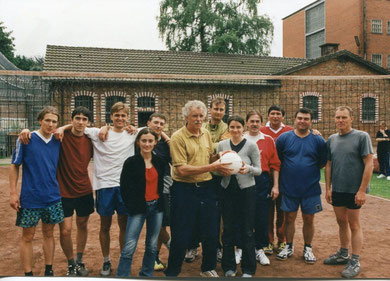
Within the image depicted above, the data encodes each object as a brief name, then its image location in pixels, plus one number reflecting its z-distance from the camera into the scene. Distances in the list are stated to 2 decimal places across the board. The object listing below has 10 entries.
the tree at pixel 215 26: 34.22
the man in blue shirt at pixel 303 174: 5.29
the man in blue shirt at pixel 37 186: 4.30
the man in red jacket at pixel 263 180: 5.29
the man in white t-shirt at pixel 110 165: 4.72
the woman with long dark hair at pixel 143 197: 4.18
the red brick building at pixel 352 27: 36.25
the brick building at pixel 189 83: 16.58
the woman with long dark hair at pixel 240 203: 4.63
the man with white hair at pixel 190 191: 4.32
